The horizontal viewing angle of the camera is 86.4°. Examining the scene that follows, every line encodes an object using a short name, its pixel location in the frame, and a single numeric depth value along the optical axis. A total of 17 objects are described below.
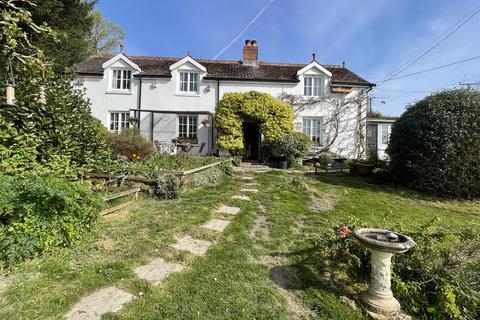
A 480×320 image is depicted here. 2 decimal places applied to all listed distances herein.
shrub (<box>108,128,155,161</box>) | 9.98
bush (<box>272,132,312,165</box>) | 13.85
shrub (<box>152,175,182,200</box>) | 7.07
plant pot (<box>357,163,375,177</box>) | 11.91
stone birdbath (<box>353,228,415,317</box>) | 2.78
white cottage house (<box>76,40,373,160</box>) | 16.44
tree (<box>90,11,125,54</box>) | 27.64
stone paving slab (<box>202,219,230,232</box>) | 5.02
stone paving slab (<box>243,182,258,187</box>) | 9.31
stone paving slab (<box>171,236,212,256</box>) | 4.04
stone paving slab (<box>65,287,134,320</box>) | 2.48
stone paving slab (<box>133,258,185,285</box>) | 3.20
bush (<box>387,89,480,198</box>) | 8.57
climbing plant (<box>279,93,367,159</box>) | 16.84
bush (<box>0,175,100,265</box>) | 3.29
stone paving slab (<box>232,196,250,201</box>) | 7.40
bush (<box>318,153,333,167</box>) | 14.61
